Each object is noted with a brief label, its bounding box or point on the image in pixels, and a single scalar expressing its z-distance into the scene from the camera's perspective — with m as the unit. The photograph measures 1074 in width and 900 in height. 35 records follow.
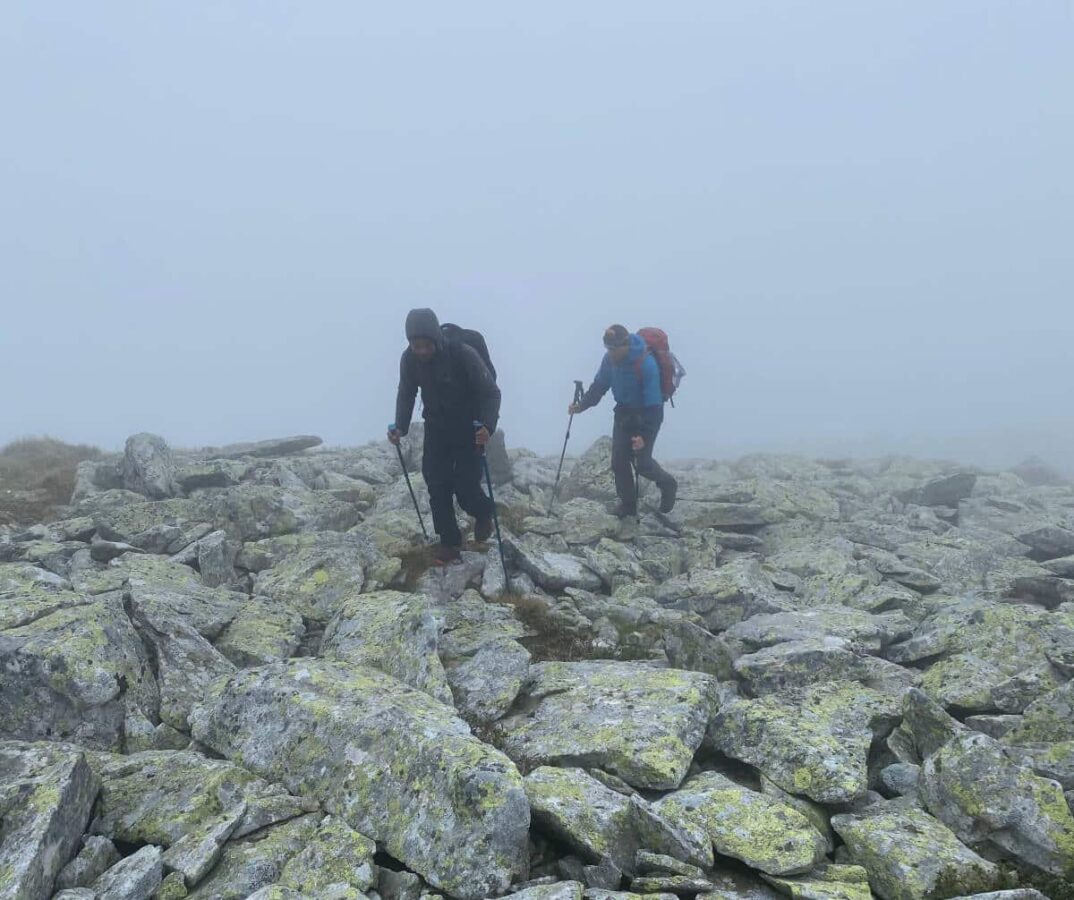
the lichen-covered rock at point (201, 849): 5.12
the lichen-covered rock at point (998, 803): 5.72
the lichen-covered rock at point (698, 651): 9.27
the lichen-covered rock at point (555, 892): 4.84
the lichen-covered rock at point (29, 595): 7.82
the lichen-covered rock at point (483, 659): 8.09
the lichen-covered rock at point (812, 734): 6.57
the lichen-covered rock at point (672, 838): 5.47
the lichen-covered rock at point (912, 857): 5.35
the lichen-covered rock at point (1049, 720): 7.17
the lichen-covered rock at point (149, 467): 16.98
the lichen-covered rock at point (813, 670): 8.78
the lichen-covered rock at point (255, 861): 5.04
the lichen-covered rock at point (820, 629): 9.87
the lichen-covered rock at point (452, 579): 12.22
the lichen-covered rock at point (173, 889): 4.98
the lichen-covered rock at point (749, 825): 5.55
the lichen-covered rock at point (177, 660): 7.54
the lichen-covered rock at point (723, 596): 11.86
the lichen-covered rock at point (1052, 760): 6.45
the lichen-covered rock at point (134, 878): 4.86
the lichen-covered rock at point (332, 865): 5.10
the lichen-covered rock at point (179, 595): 9.02
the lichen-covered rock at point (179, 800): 5.62
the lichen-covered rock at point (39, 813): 4.85
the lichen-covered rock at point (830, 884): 5.12
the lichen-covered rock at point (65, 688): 6.93
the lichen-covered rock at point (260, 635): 8.80
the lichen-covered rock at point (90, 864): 5.08
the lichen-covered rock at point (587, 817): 5.49
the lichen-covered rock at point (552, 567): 12.77
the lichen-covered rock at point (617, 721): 6.81
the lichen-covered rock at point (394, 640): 8.12
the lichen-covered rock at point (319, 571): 11.04
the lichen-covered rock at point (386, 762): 5.36
